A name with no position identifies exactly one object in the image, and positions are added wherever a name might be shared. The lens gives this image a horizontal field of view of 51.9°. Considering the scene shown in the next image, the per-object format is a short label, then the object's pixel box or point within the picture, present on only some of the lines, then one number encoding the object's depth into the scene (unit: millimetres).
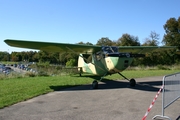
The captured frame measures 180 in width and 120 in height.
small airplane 9977
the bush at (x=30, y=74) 17625
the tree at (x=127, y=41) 44484
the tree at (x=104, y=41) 56712
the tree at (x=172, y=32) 41766
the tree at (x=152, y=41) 47331
